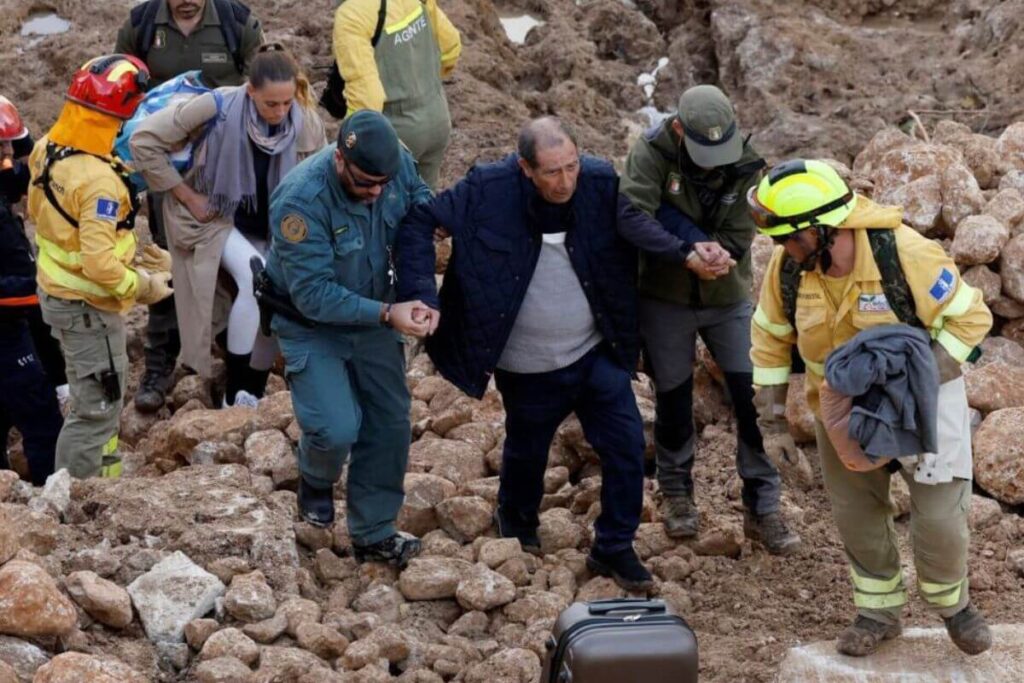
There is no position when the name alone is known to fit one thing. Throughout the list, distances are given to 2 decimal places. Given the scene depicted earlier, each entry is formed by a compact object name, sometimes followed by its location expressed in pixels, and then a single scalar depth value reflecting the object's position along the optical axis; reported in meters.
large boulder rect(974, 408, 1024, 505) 12.51
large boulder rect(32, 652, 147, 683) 8.56
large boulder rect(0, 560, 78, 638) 9.14
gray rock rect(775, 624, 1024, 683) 9.97
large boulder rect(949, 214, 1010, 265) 14.88
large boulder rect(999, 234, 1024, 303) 14.85
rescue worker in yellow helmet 9.12
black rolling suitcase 8.45
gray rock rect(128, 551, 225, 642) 10.09
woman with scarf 13.09
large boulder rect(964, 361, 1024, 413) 13.46
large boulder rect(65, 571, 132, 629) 9.89
